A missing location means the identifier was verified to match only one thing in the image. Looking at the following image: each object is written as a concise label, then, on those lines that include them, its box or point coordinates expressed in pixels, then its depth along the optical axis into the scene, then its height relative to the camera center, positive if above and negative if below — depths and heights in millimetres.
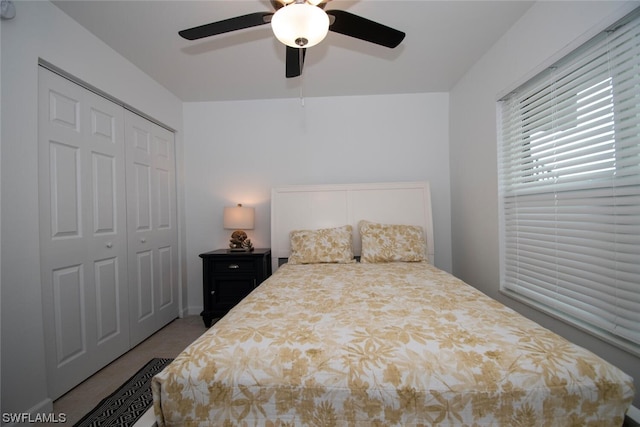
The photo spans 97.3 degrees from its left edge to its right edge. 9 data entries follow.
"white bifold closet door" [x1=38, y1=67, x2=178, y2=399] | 1736 -113
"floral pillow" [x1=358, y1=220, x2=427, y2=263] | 2488 -304
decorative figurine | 2982 -317
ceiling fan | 1201 +938
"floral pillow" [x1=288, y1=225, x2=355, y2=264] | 2541 -329
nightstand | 2770 -645
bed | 827 -505
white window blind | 1260 +104
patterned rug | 1564 -1149
